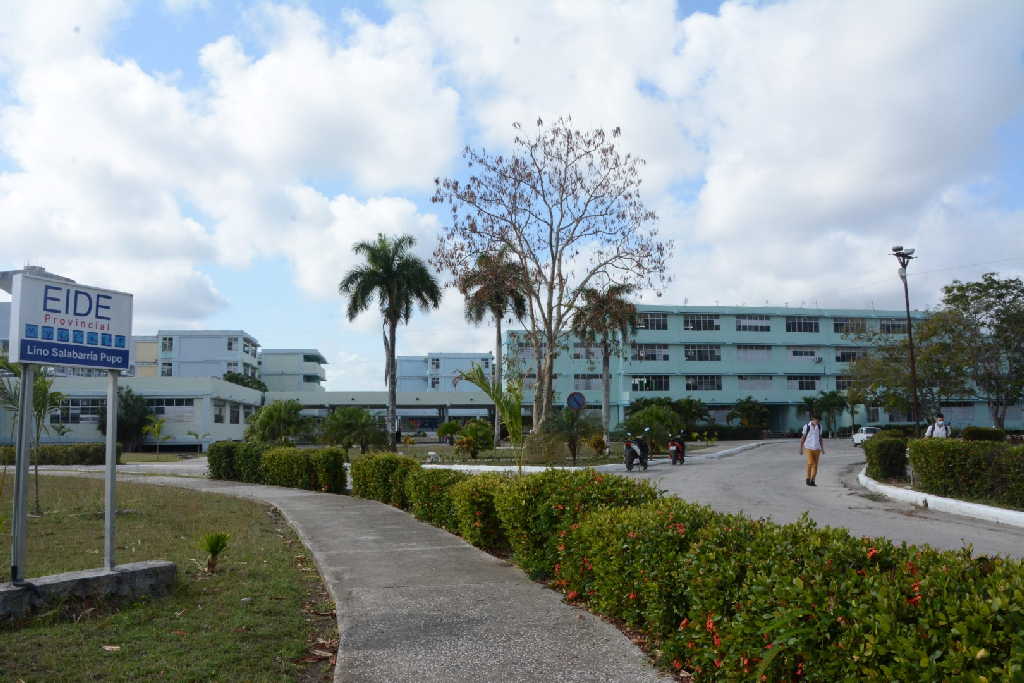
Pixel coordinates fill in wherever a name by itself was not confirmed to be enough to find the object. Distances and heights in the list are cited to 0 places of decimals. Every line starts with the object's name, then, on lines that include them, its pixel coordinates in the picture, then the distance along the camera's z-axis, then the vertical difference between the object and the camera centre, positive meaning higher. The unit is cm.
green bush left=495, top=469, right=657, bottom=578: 684 -73
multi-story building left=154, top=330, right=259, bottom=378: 8362 +796
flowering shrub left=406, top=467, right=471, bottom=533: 1062 -104
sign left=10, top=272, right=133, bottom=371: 625 +88
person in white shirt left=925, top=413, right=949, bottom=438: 1897 -34
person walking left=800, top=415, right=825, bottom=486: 1736 -64
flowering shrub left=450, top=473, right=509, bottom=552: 890 -103
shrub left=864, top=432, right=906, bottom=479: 1773 -98
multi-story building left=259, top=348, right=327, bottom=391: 9944 +723
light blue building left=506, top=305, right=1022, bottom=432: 6406 +474
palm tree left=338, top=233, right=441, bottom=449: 3862 +692
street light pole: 2436 +488
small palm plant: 774 -116
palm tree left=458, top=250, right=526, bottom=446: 2914 +576
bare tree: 2755 +633
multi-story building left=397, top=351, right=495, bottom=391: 10306 +735
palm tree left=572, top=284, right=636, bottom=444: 3419 +518
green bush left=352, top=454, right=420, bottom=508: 1399 -101
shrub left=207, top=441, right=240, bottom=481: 2486 -107
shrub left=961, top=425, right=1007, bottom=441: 2683 -69
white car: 4934 -116
